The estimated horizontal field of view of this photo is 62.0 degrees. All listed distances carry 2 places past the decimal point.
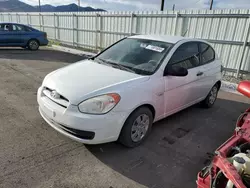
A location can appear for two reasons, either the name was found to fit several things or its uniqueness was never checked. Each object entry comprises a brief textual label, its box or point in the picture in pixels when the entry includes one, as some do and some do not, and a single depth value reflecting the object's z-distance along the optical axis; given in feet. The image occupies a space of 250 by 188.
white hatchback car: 8.74
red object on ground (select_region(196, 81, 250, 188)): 5.84
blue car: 38.93
